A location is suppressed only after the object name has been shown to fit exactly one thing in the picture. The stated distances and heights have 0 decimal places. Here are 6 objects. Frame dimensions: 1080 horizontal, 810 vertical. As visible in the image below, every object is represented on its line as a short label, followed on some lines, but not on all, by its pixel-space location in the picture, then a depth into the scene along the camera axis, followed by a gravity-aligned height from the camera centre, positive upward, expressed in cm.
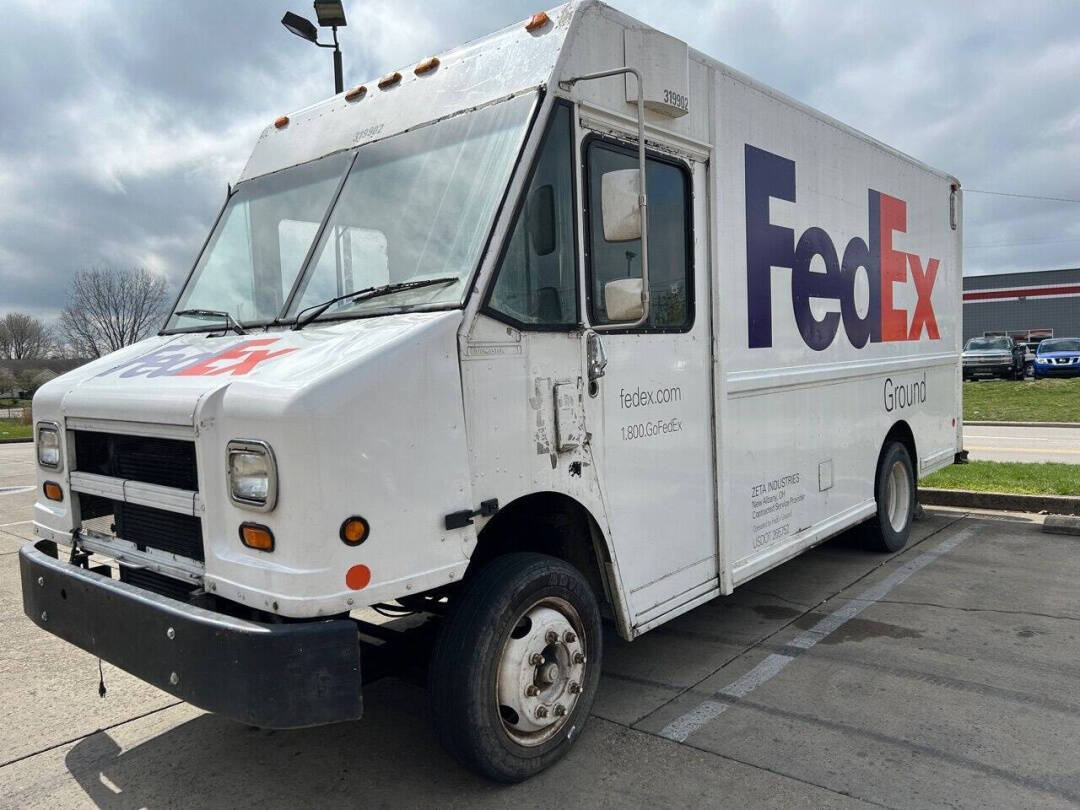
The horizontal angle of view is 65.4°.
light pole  862 +355
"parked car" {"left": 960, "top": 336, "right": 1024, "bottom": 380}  2886 -82
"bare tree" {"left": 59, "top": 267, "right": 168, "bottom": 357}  4078 +258
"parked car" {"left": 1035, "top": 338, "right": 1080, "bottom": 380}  2864 -91
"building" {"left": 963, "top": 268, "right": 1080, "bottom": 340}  5012 +174
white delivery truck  278 -17
